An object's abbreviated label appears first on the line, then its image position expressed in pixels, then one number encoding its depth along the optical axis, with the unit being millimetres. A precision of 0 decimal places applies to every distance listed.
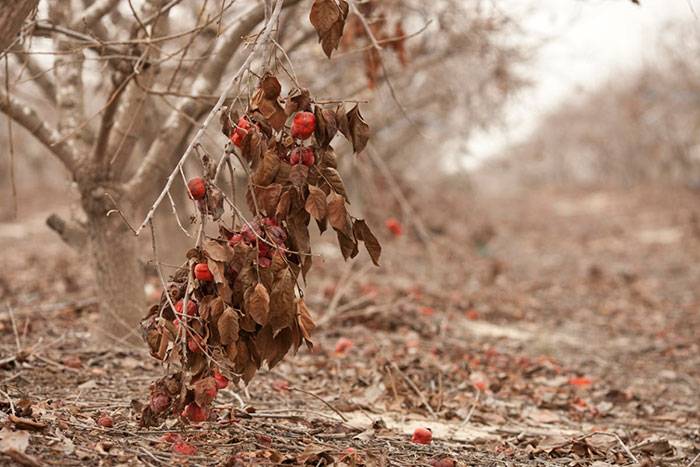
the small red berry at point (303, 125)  5020
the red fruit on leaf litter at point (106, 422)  5807
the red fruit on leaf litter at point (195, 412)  5301
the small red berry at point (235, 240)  5031
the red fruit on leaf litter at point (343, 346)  10539
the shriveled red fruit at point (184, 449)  5406
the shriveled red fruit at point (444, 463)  5668
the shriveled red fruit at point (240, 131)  5090
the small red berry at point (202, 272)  4961
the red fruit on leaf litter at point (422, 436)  6527
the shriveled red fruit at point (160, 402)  5230
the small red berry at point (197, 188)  4984
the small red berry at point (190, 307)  5156
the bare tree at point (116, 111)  8141
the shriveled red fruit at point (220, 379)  5410
